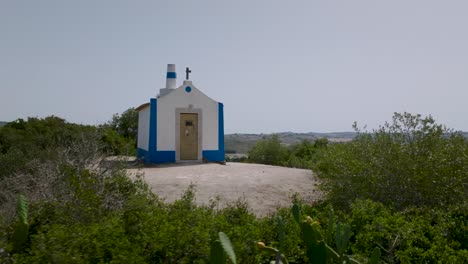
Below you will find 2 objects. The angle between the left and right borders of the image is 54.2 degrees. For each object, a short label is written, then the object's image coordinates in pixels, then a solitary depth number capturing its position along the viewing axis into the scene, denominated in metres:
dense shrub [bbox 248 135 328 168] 22.40
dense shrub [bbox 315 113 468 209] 7.07
